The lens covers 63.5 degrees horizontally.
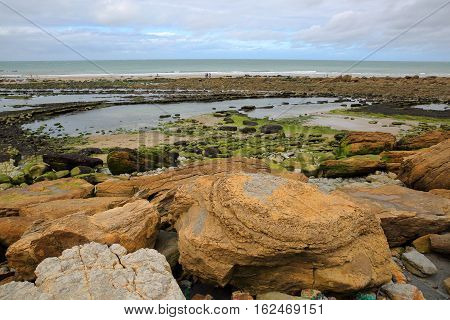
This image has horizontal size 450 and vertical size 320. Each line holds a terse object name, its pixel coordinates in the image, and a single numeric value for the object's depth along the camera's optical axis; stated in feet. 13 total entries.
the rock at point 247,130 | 77.88
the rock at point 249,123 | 84.38
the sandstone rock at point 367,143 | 52.09
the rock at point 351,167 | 43.32
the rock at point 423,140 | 49.39
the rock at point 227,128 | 79.54
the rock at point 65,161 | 51.47
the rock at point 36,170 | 48.32
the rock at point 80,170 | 48.31
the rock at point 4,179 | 44.73
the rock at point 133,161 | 49.44
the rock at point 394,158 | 43.06
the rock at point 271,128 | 76.38
